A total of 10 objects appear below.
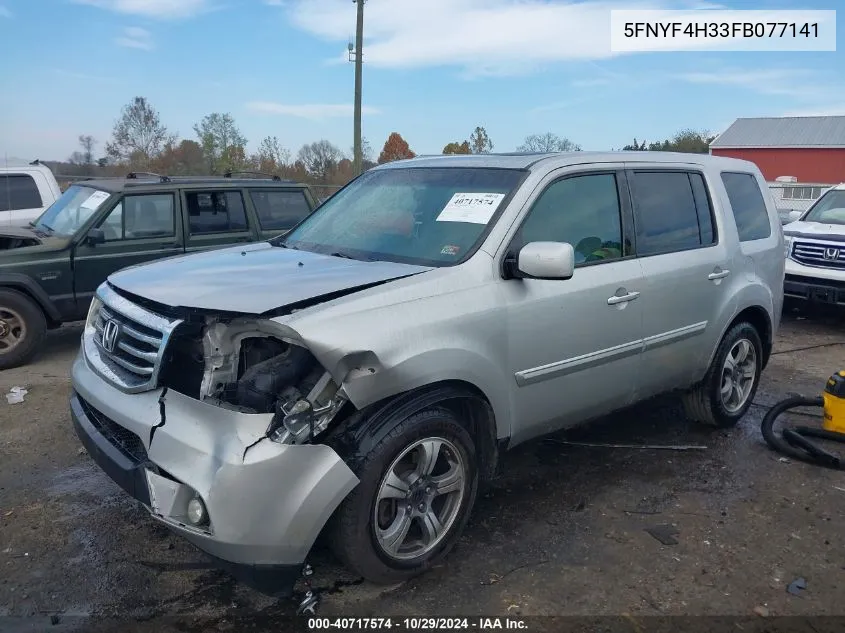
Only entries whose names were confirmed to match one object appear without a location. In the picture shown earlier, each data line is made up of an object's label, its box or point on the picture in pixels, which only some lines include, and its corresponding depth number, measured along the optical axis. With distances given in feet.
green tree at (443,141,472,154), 148.36
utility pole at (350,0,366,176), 60.85
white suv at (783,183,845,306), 27.78
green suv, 21.22
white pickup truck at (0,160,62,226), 27.94
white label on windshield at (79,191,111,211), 22.68
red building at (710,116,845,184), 161.38
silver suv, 8.57
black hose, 14.51
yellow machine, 15.35
